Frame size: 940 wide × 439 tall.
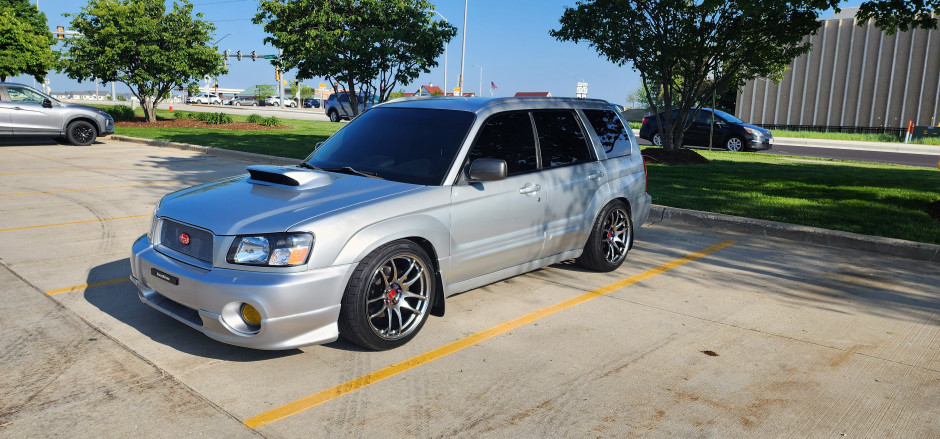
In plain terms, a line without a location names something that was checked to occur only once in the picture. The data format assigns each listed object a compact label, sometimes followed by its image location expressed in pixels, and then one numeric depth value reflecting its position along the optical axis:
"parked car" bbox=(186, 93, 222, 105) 83.06
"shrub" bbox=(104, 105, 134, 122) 27.38
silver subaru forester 4.11
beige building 44.81
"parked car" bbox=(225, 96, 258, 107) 86.06
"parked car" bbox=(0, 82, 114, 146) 17.08
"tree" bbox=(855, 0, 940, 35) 10.92
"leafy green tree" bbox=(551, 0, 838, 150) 14.66
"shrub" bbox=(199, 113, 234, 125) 27.03
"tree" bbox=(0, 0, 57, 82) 25.66
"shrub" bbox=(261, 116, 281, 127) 27.14
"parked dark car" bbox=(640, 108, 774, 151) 22.42
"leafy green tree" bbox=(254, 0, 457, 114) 17.34
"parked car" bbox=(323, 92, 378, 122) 38.47
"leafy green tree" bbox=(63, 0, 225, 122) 24.20
